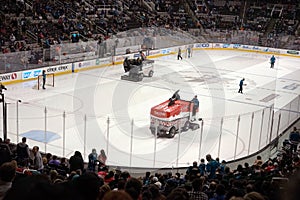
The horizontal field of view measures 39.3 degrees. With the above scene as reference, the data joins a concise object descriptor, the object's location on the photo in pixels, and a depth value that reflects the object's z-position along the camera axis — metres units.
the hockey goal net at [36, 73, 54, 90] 21.71
